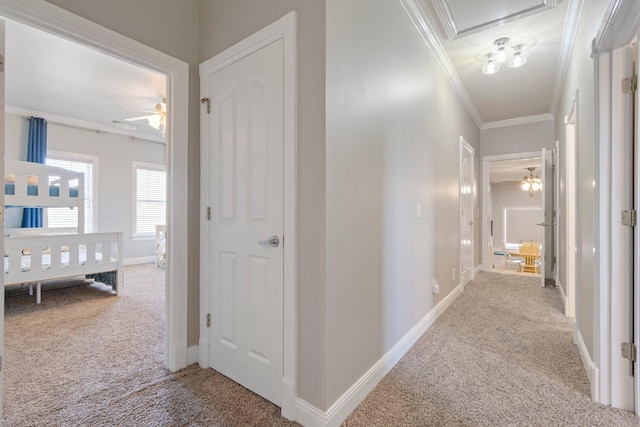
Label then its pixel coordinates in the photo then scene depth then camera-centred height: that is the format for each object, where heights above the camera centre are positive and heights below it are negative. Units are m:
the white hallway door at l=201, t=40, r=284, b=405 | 1.57 -0.03
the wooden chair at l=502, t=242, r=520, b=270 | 10.30 -1.69
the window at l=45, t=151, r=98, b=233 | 5.00 +0.37
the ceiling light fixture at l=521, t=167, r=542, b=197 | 8.47 +0.97
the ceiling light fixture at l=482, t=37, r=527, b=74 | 2.78 +1.58
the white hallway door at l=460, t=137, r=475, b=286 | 3.84 +0.05
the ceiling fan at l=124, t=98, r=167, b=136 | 3.67 +1.24
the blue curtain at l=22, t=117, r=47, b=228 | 4.59 +1.01
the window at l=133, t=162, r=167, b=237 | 6.00 +0.34
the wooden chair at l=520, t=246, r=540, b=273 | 7.27 -1.11
